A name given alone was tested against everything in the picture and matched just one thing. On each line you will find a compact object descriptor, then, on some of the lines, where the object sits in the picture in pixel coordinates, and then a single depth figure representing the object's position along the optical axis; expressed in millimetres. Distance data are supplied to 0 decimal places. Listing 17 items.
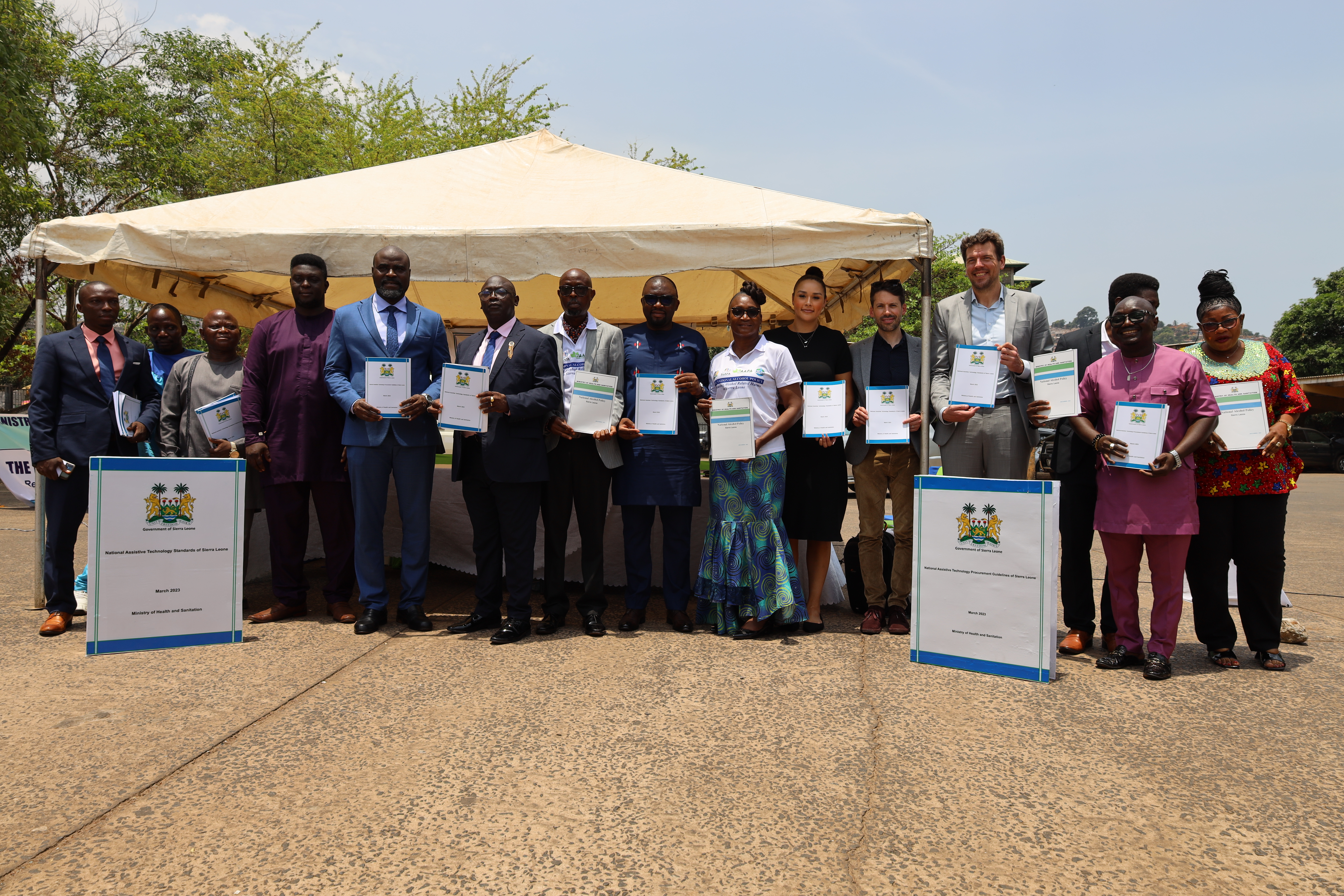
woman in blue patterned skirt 4836
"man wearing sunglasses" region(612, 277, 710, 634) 4957
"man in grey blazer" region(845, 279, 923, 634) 4992
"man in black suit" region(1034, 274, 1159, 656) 4574
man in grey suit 4570
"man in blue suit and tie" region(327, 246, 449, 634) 4871
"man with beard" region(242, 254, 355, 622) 5008
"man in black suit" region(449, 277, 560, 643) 4684
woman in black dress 4980
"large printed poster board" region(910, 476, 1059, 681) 4055
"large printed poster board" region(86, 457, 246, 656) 4359
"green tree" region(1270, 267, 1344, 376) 40906
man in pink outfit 4078
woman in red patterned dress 4309
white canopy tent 5062
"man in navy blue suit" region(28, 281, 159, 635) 4930
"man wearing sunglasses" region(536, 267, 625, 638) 4922
